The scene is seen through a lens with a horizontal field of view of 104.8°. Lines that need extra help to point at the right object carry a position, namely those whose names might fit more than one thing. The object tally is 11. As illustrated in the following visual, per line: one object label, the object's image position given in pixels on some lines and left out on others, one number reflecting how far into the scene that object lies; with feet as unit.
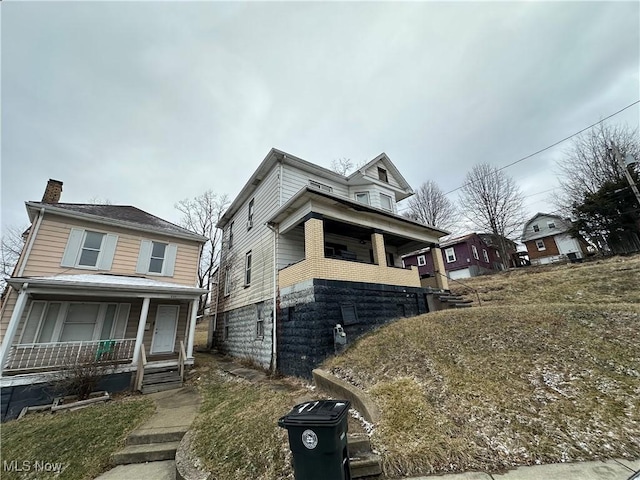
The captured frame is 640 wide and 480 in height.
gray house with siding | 25.64
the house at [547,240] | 81.56
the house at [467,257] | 75.05
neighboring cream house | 24.75
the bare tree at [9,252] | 61.46
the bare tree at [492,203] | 73.67
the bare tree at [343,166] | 75.72
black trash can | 8.36
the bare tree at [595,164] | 58.44
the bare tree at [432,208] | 88.48
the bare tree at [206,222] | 80.23
